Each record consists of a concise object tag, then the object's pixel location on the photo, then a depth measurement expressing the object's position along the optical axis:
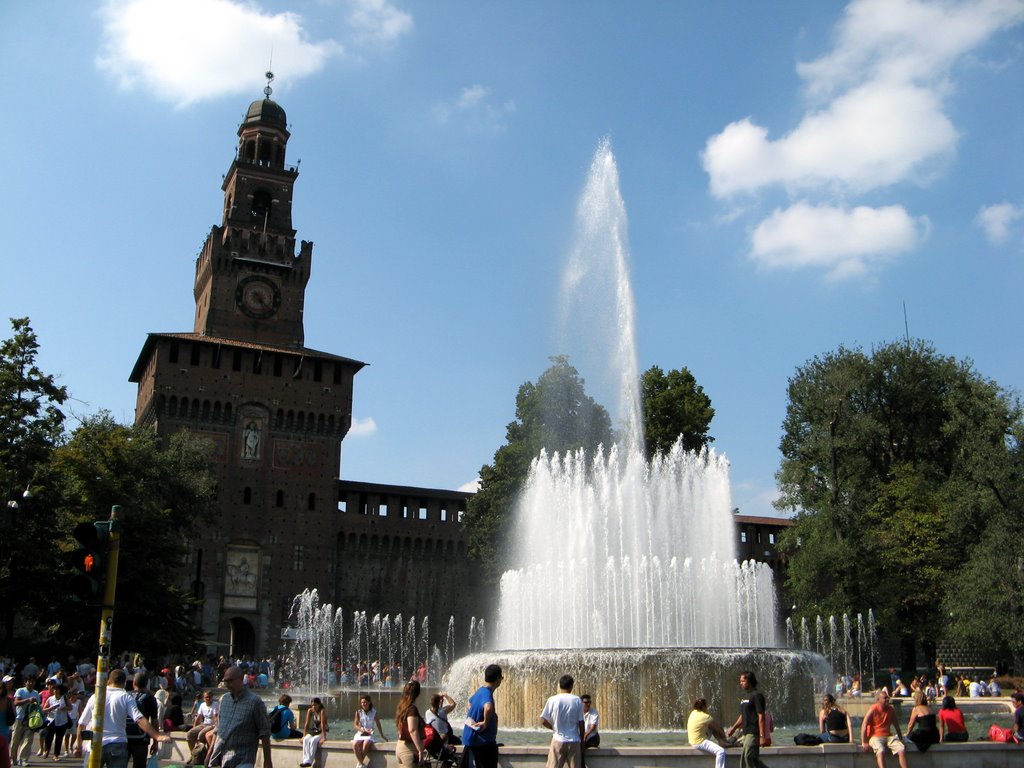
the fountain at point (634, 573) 17.70
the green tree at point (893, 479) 32.19
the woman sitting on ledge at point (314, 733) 11.23
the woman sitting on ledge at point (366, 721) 11.28
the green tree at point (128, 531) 26.84
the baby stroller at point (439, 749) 9.87
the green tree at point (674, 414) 36.69
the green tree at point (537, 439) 37.41
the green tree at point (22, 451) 24.53
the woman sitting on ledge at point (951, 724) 11.97
